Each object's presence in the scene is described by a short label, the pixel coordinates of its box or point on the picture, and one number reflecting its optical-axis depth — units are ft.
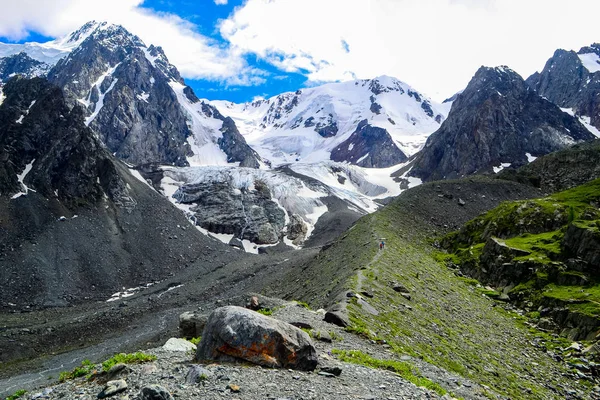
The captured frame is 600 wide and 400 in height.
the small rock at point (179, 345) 58.93
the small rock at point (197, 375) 43.11
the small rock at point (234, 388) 41.65
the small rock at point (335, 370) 52.01
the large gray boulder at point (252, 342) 50.39
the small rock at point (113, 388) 38.67
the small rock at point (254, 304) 99.04
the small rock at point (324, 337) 69.87
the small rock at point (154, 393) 36.52
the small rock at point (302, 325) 73.05
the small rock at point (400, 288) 124.98
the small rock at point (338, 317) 82.99
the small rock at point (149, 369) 45.13
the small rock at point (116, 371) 43.74
